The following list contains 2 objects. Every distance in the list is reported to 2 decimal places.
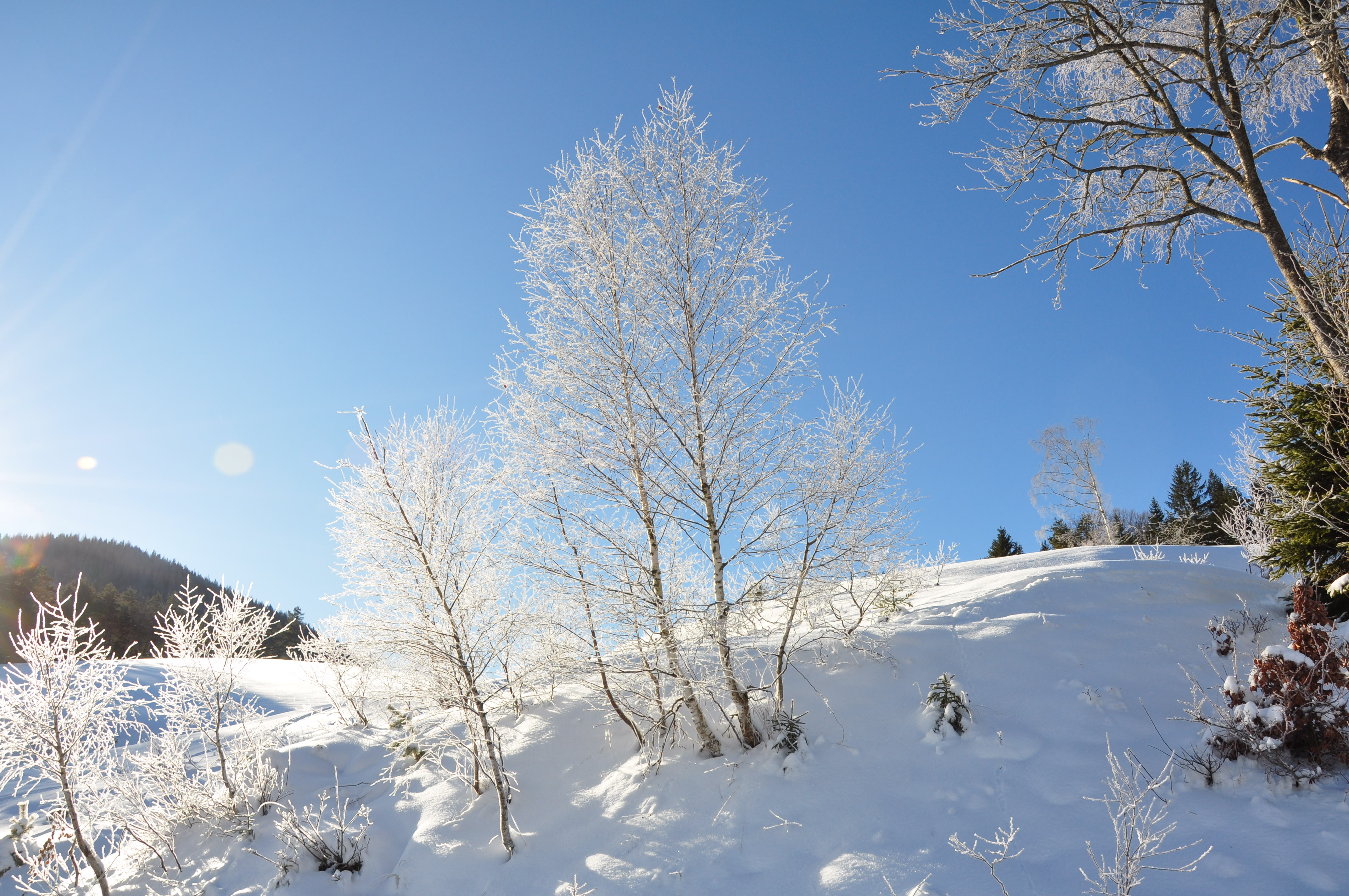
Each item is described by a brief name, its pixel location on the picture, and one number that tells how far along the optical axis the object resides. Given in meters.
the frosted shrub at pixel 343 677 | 9.94
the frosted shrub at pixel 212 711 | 7.51
